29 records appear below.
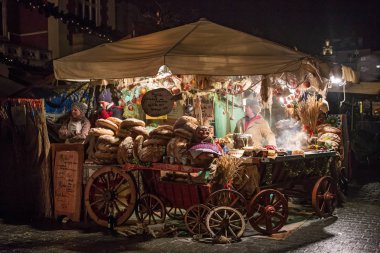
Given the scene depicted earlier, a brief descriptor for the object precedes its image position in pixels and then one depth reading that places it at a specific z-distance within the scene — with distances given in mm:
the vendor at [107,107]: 10161
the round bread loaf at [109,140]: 7773
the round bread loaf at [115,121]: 8320
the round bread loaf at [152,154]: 7293
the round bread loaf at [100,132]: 7941
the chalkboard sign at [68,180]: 8289
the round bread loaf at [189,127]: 7125
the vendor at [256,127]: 9469
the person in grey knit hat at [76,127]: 9148
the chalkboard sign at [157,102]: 8234
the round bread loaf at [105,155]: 7758
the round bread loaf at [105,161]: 7838
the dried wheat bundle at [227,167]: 6988
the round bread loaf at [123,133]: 7828
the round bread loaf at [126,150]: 7543
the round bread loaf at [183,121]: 7258
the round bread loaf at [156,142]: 7332
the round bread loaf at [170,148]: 7121
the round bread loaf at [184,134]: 7066
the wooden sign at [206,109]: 10734
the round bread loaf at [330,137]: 9767
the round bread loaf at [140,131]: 7672
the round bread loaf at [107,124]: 8133
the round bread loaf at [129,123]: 7824
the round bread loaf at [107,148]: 7764
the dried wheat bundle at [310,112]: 10164
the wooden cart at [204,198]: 6961
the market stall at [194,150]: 7074
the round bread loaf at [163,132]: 7320
